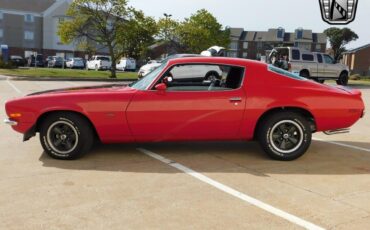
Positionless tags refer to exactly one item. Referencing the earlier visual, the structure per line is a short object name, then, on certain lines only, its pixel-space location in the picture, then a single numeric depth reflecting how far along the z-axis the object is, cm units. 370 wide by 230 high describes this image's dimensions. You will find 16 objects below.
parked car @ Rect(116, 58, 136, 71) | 4906
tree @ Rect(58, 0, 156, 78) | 2981
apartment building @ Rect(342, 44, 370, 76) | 6881
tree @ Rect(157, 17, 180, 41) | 4256
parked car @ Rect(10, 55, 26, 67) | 4919
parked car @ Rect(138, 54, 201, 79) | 2336
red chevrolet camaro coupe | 583
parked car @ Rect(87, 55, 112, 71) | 4758
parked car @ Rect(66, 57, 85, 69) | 5078
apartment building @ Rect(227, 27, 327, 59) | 9231
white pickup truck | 2273
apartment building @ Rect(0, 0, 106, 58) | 7081
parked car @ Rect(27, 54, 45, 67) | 5250
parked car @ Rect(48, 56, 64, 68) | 5072
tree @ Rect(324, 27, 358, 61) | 8125
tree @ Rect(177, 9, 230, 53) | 4344
